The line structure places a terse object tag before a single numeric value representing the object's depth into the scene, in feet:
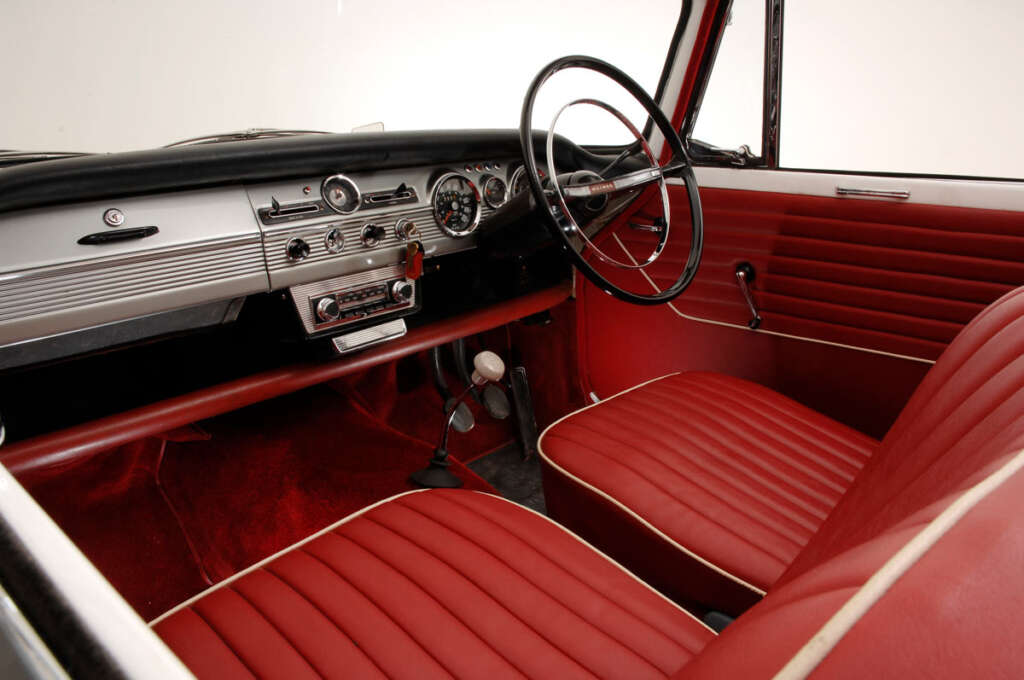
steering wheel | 4.27
